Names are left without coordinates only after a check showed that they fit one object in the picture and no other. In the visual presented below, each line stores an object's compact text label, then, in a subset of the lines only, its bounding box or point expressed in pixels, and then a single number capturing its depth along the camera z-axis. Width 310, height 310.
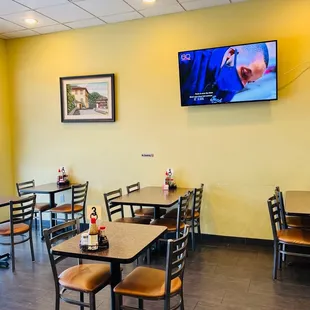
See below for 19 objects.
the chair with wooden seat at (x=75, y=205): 5.01
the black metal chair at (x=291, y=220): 3.82
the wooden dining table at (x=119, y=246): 2.19
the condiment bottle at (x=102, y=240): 2.33
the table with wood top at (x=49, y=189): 4.93
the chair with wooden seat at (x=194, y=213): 4.44
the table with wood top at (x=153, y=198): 3.94
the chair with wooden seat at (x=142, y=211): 4.71
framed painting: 5.29
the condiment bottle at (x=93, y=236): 2.30
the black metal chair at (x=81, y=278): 2.38
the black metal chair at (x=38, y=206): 5.08
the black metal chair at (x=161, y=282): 2.24
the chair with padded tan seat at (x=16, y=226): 3.92
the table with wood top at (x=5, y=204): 4.02
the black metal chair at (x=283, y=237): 3.40
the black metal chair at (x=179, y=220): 3.86
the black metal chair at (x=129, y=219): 4.19
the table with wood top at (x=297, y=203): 3.18
